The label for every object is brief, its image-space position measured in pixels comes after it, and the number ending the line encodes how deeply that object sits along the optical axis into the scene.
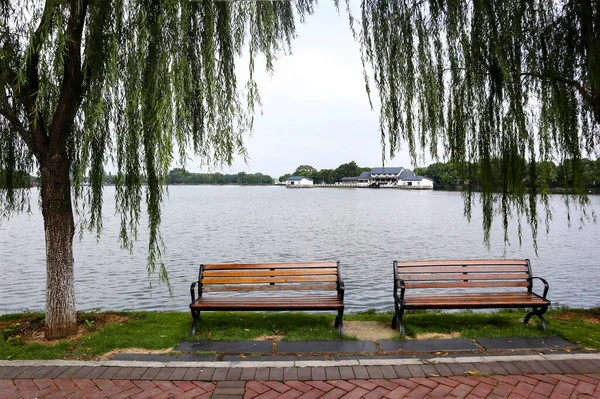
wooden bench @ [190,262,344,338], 5.00
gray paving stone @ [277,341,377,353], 4.41
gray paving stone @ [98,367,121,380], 3.73
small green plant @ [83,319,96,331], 5.18
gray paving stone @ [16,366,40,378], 3.74
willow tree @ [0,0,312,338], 3.98
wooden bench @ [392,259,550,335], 4.93
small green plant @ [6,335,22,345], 4.64
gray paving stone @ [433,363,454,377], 3.76
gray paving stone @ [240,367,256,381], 3.70
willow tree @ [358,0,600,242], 4.73
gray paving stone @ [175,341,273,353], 4.43
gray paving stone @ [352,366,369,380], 3.71
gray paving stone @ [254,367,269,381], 3.70
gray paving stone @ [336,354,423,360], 4.19
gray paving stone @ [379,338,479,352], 4.41
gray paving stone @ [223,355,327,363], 4.14
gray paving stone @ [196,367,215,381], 3.70
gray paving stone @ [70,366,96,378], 3.74
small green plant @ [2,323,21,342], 4.87
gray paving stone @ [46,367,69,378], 3.76
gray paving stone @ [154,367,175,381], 3.71
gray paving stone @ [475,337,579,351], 4.43
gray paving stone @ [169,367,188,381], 3.71
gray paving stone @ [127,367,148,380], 3.73
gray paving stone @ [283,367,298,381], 3.71
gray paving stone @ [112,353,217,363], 4.14
